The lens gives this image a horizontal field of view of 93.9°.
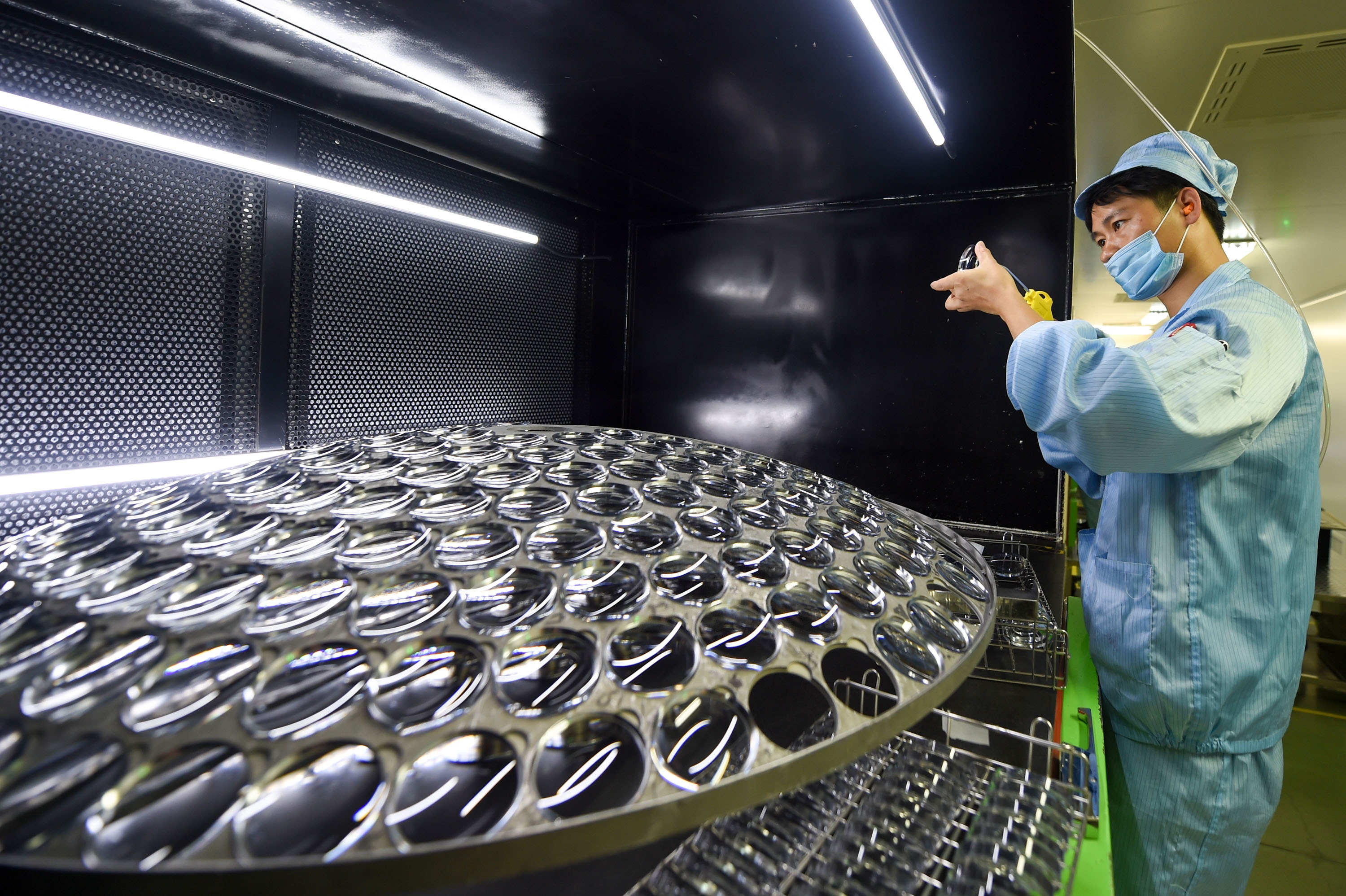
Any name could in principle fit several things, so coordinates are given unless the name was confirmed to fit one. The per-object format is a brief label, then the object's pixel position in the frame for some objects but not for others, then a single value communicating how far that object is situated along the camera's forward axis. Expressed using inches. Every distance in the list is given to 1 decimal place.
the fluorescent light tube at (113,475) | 40.2
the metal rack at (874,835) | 25.8
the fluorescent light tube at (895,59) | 38.6
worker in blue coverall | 40.8
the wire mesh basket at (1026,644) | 51.1
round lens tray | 14.3
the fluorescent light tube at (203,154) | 37.4
